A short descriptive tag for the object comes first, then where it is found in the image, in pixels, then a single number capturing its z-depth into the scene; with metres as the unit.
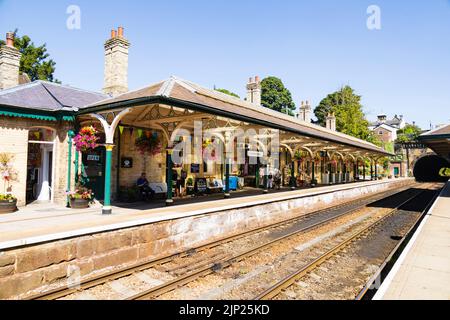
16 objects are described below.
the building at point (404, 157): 47.30
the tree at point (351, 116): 40.34
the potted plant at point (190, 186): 13.30
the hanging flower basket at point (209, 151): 13.80
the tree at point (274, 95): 59.16
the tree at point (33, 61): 32.31
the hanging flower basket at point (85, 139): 9.37
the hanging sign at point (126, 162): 11.12
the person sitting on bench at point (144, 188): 11.28
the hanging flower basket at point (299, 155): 21.53
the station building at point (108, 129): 8.55
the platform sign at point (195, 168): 14.21
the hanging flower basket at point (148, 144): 10.95
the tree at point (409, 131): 55.45
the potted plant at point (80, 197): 9.24
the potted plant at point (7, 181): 8.23
